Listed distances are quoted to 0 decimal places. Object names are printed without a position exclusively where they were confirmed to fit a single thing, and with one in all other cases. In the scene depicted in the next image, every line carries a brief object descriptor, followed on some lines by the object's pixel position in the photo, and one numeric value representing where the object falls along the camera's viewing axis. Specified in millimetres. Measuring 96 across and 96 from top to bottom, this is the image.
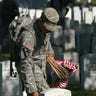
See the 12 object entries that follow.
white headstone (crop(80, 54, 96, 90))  12211
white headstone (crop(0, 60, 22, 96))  9484
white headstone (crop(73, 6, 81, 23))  28952
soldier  6676
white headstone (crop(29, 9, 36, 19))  27766
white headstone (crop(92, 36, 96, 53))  16131
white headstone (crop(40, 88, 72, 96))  6637
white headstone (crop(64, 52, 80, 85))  13301
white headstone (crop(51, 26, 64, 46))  18375
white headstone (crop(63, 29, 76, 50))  18328
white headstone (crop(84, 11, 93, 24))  27766
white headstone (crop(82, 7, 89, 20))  29312
